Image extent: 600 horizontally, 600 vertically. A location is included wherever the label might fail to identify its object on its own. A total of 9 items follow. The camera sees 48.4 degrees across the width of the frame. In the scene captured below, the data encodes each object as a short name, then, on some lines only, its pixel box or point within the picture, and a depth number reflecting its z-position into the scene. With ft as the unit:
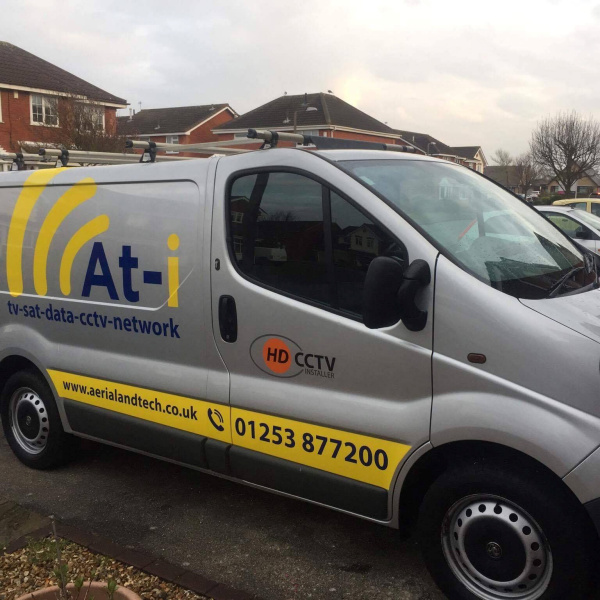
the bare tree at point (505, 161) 244.42
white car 34.60
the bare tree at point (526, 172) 199.09
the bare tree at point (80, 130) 82.23
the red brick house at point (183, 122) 175.22
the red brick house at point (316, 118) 149.38
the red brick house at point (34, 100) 95.81
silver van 8.94
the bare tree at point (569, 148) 156.56
